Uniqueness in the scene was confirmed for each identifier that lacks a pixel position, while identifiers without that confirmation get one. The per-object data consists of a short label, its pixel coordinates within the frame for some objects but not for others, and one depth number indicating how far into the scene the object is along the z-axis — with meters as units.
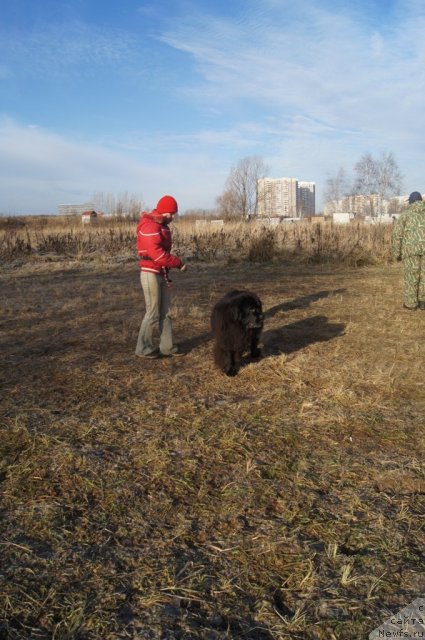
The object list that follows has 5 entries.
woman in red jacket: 5.55
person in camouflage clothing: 7.93
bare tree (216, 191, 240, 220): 51.56
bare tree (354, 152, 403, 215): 48.88
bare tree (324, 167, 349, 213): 60.62
